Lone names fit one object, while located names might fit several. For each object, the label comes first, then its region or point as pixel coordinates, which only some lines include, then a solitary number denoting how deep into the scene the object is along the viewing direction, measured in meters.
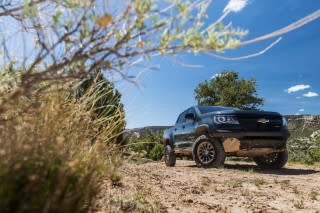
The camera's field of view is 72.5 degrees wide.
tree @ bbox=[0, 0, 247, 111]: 1.08
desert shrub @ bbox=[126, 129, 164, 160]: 8.76
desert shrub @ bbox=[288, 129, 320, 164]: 7.72
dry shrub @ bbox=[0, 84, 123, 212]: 1.09
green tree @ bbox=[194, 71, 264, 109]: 18.33
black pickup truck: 4.97
